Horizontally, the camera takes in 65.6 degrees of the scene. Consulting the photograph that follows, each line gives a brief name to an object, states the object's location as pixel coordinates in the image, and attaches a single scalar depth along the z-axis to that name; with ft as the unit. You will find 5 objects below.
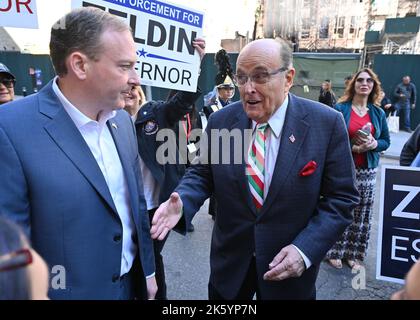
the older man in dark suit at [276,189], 5.44
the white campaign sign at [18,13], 7.00
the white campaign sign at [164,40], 8.07
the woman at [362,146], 10.78
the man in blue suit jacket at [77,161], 3.88
